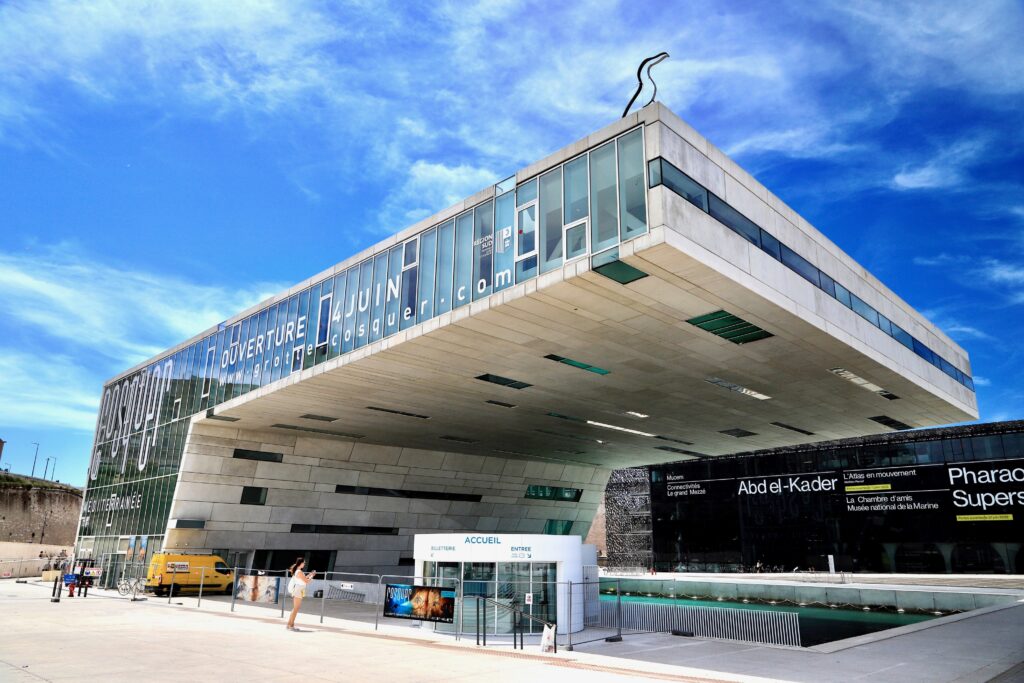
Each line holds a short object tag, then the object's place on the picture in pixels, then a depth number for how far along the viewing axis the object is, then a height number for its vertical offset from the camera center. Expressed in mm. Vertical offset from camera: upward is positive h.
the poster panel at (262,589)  27750 -2774
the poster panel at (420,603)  18375 -2181
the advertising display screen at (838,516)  49906 +1332
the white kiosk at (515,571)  19094 -1296
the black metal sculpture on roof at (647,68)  19516 +13090
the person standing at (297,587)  18047 -1810
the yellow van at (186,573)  30797 -2525
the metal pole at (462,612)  18719 -2363
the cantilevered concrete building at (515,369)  18047 +5891
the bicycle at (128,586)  31559 -3249
